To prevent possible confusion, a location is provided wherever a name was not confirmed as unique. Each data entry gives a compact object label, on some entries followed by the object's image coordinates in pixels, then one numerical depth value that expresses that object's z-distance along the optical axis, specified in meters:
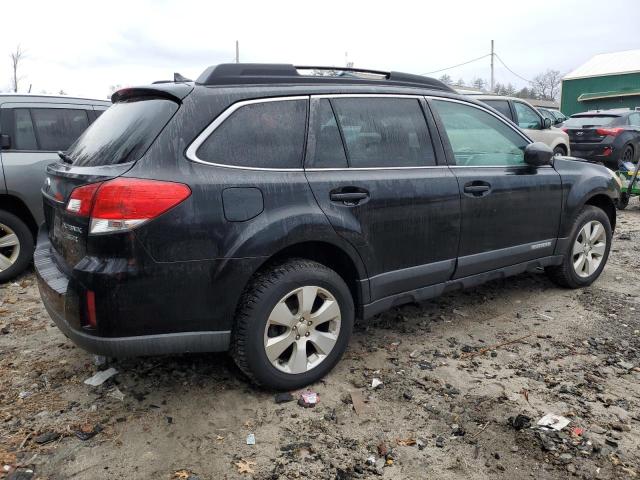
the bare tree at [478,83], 59.09
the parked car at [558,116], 19.49
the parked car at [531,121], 9.61
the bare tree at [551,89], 71.44
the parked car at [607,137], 12.02
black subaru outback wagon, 2.50
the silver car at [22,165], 4.95
